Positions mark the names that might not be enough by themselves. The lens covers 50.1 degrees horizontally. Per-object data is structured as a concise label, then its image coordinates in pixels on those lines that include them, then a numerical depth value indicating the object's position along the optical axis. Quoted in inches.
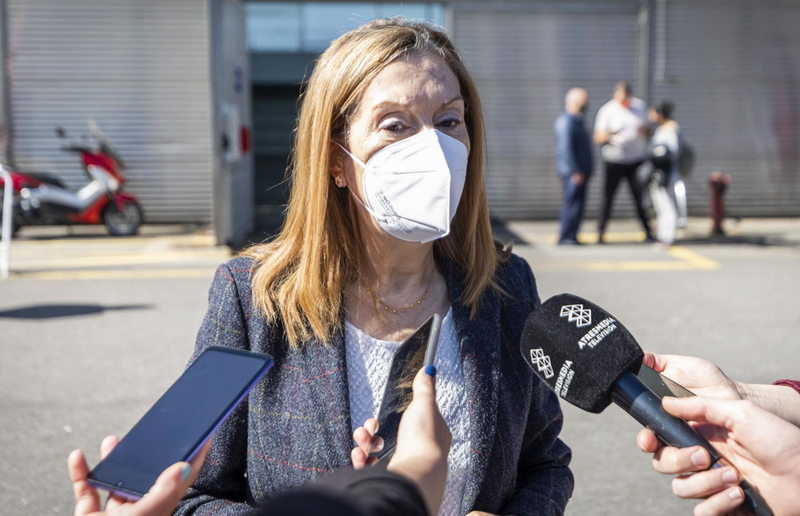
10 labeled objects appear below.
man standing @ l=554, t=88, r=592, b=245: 398.6
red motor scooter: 418.0
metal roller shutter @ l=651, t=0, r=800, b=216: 513.7
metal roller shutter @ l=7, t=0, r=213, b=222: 470.3
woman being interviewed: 74.2
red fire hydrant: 451.2
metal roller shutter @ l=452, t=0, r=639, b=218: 506.0
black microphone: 51.7
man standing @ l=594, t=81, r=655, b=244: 405.1
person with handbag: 400.8
